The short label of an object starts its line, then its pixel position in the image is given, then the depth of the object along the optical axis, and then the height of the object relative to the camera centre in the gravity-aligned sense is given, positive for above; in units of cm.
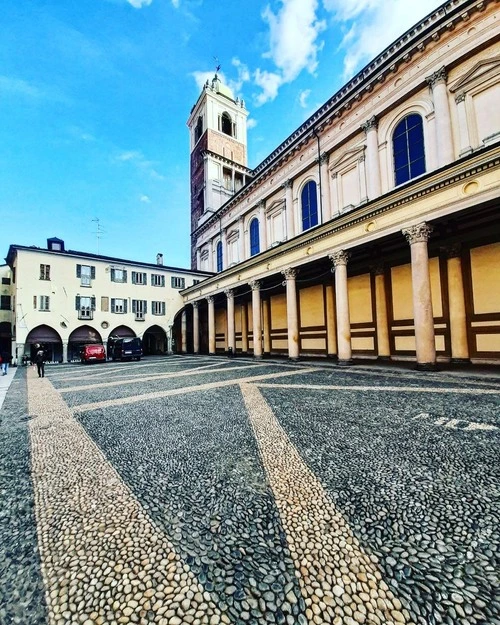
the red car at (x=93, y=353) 2330 -147
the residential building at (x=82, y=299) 2434 +366
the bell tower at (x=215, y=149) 3528 +2441
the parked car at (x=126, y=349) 2448 -123
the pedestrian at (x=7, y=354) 3259 -171
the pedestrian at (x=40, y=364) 1436 -134
